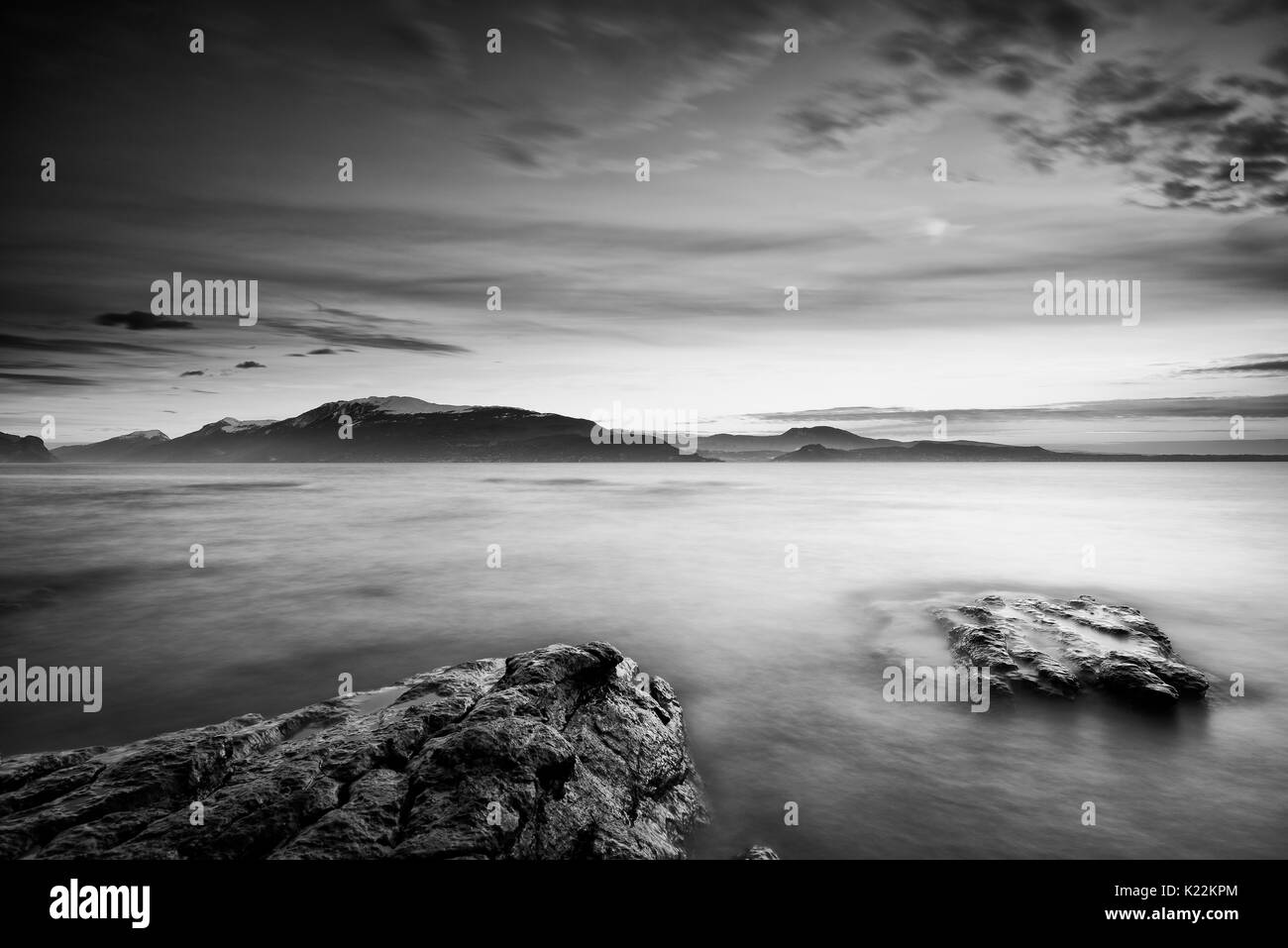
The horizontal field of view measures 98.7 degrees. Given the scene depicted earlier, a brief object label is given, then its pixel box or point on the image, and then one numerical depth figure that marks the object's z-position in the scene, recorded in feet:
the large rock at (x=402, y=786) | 12.34
